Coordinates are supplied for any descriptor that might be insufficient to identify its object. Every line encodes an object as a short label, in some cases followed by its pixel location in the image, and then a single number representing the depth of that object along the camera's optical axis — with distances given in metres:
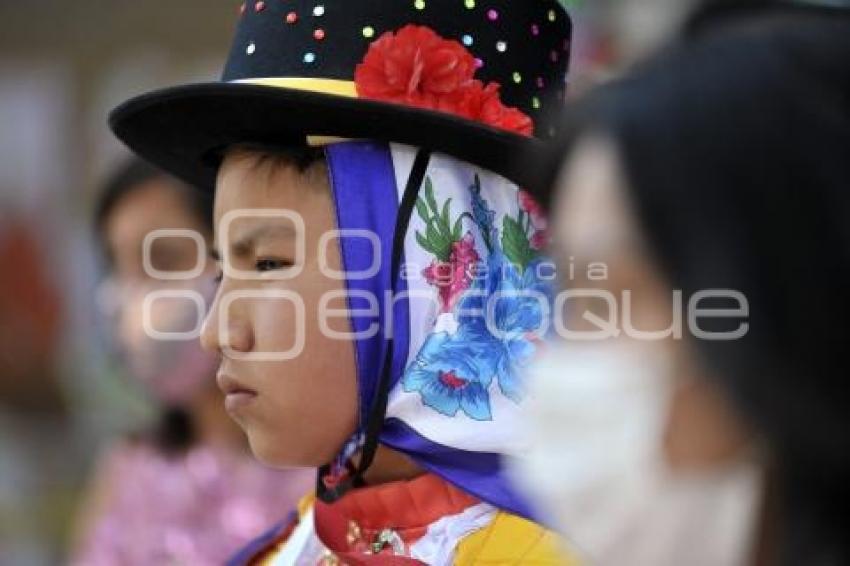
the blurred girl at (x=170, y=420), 7.18
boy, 4.31
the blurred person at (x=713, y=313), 2.45
